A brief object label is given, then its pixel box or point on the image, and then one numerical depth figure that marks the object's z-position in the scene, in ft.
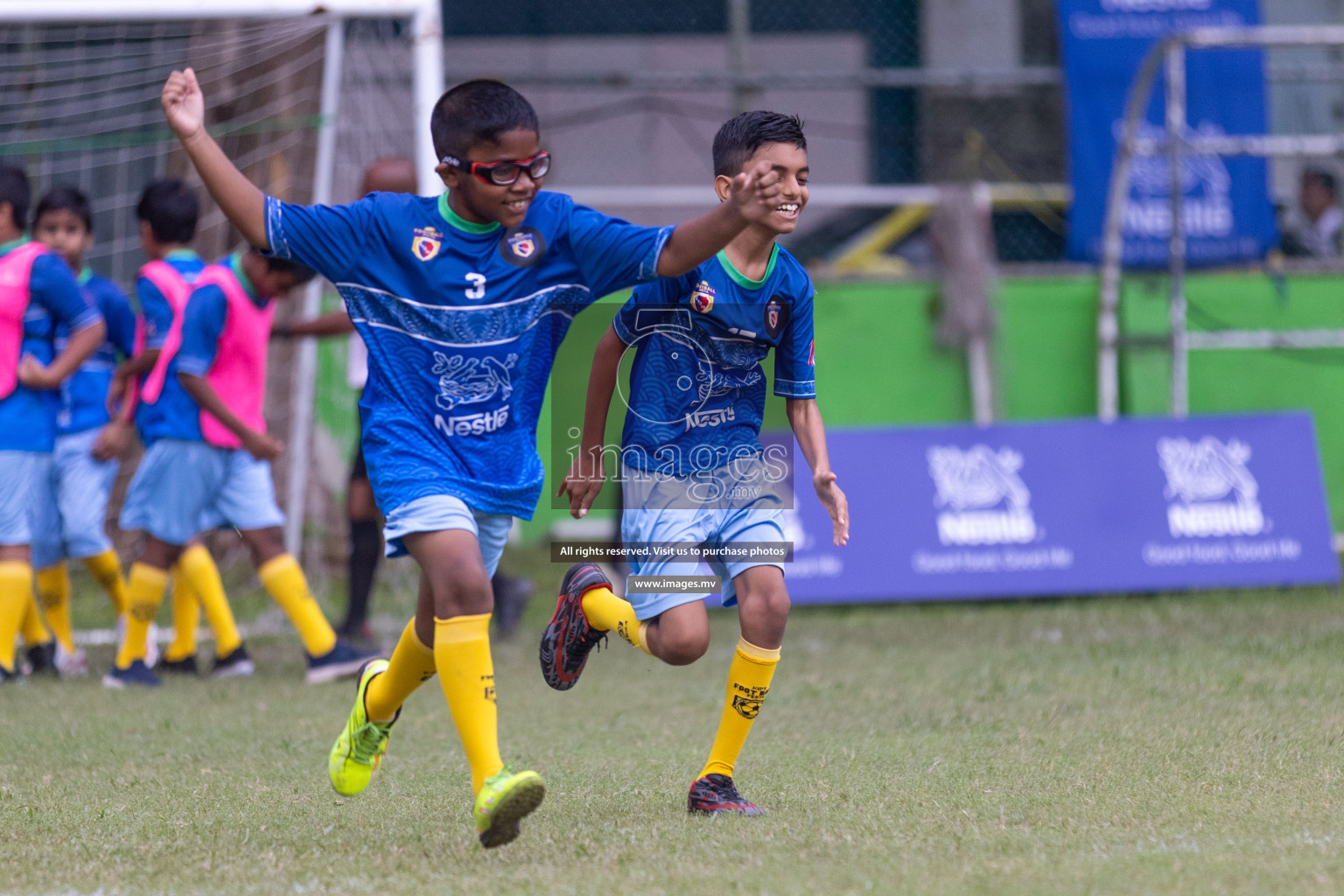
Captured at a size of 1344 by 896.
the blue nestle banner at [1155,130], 67.51
